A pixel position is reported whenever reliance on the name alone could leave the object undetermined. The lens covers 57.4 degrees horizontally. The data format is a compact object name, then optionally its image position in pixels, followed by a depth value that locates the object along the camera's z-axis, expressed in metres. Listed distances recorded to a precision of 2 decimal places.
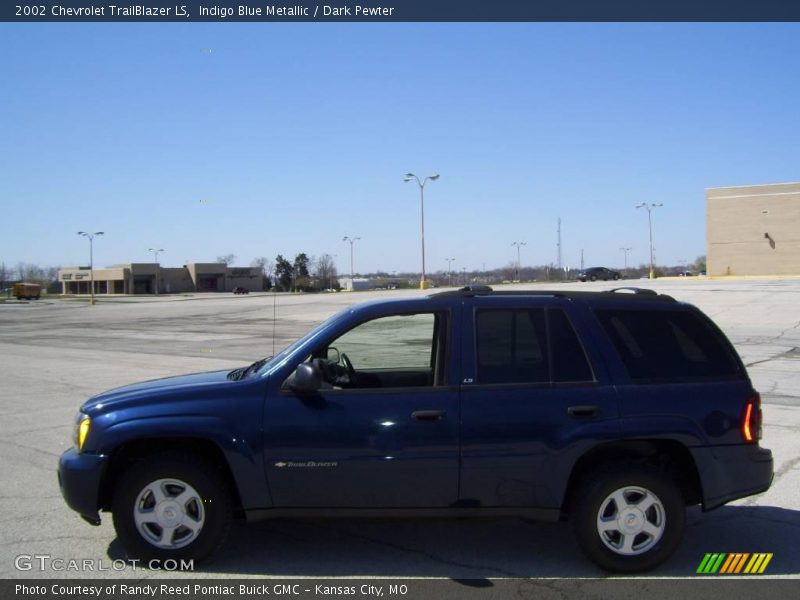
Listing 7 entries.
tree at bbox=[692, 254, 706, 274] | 115.82
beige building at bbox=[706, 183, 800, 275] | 68.06
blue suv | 4.44
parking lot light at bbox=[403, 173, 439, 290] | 51.25
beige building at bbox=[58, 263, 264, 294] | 109.94
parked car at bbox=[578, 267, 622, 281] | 68.19
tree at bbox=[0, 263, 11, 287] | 160.40
